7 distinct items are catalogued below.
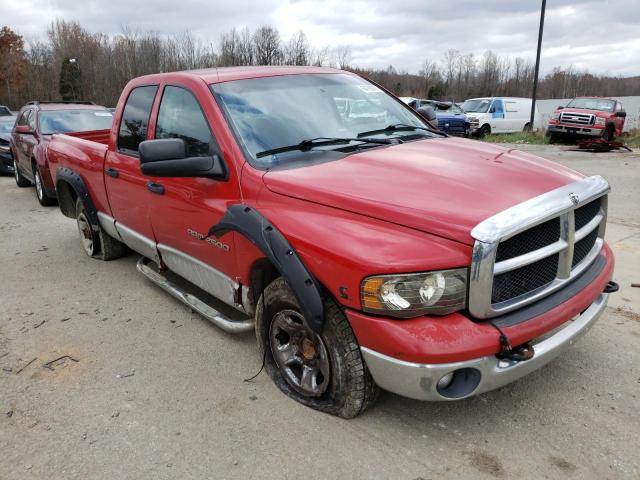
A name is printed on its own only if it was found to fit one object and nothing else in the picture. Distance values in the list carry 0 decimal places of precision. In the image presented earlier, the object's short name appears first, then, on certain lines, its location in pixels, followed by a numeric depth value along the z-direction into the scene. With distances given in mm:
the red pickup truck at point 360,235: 2312
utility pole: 21547
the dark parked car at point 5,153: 12914
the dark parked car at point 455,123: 20406
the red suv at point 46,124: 9195
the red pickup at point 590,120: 17406
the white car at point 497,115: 22305
